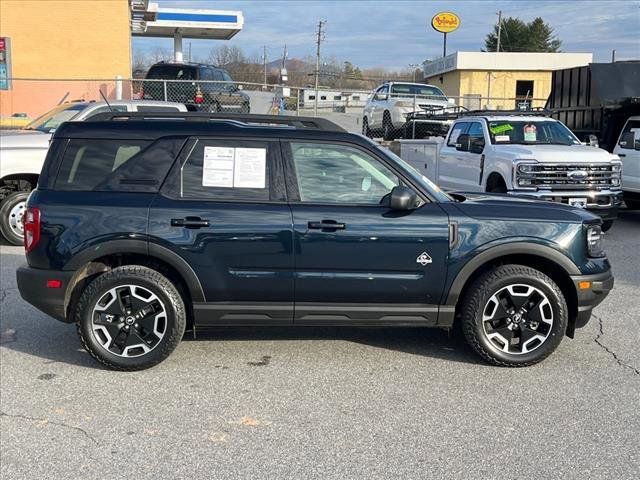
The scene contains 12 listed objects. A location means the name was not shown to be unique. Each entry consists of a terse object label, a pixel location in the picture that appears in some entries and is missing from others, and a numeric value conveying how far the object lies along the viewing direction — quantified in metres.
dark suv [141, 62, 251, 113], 17.61
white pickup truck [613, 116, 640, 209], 12.10
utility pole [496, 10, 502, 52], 68.87
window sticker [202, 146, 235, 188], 4.89
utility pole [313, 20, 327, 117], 83.06
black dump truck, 12.93
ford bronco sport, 4.78
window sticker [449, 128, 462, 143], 12.46
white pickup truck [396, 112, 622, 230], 10.05
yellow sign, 47.06
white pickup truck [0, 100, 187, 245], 9.16
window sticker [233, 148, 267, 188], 4.90
